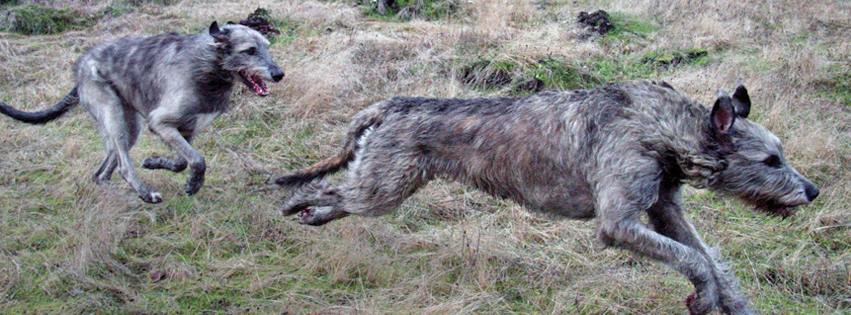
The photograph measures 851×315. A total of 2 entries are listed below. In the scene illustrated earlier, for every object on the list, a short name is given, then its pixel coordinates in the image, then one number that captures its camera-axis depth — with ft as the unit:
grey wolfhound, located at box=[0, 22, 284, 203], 23.52
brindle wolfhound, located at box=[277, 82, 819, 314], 15.58
